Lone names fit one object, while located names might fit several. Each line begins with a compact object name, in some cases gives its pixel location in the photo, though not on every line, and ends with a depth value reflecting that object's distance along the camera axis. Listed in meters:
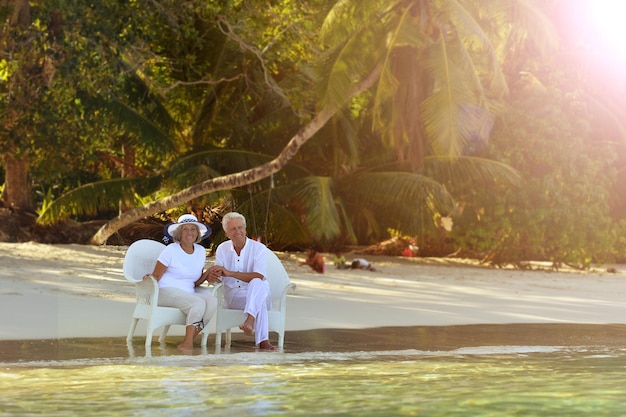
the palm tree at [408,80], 27.96
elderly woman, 13.02
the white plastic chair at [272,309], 13.33
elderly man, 13.18
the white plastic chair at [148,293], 12.83
